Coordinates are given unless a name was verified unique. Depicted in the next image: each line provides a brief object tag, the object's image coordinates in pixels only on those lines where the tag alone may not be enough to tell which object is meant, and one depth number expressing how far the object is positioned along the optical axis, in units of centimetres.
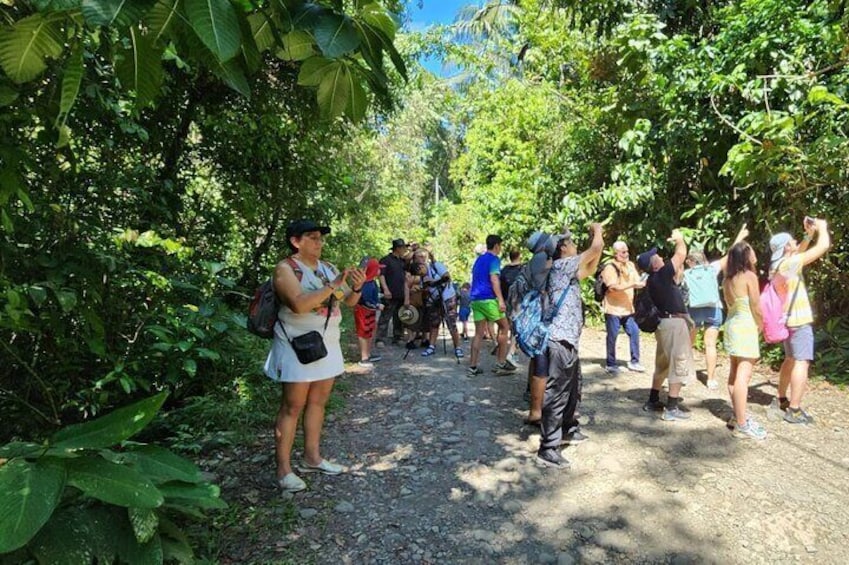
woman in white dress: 335
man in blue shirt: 661
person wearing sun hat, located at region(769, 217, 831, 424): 474
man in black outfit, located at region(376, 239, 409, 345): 852
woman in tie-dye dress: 455
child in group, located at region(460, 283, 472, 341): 1009
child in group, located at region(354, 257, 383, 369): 730
